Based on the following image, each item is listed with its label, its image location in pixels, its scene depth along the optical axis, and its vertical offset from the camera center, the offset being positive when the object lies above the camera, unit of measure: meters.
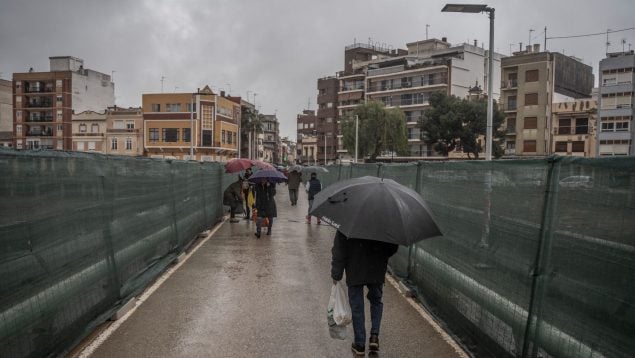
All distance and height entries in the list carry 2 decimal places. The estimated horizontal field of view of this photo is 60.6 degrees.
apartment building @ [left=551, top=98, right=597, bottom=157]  61.47 +3.81
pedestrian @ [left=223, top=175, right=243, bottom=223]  18.88 -1.48
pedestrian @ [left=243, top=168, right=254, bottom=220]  18.19 -1.11
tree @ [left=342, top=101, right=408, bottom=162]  65.25 +3.31
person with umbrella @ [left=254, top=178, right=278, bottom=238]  14.01 -1.21
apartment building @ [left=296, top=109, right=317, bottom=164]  135.38 +4.90
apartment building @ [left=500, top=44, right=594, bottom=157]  63.38 +7.48
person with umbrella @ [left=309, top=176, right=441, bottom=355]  4.85 -0.64
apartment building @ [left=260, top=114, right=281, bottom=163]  151.50 +5.01
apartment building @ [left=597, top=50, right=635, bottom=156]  54.88 +5.73
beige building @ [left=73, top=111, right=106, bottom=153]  89.31 +3.94
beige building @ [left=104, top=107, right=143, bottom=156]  84.31 +3.32
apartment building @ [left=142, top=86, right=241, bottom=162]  77.44 +4.16
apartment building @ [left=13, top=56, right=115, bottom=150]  98.00 +8.92
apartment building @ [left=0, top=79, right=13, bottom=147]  102.19 +7.64
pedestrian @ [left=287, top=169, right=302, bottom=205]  26.67 -1.36
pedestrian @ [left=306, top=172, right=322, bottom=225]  18.70 -1.03
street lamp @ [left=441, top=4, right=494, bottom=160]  13.87 +3.36
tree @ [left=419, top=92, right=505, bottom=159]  59.84 +3.84
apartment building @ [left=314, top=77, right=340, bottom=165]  101.73 +7.23
